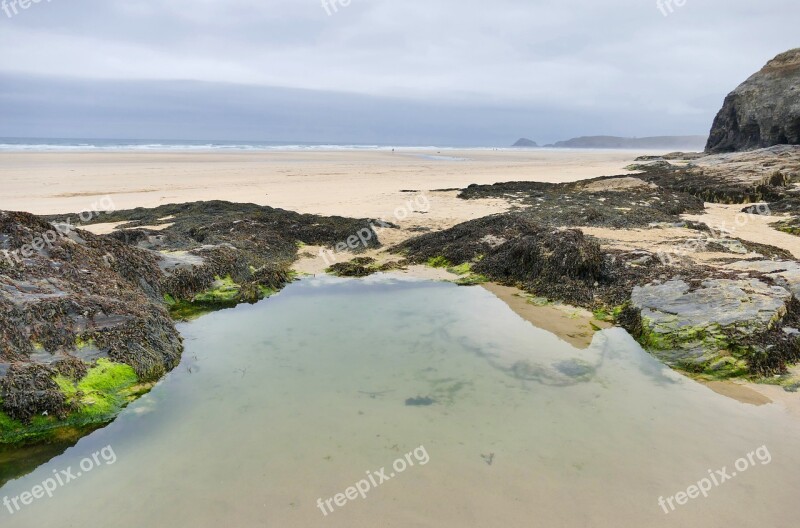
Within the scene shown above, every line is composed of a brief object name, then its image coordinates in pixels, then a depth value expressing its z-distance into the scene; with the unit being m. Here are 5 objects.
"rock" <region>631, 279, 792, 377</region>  4.86
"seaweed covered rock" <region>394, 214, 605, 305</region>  7.35
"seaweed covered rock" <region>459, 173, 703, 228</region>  11.62
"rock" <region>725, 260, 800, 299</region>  5.82
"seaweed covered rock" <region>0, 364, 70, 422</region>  3.82
